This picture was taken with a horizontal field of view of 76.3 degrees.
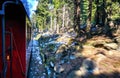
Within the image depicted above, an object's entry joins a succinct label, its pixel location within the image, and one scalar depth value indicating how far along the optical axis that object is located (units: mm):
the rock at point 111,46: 5060
